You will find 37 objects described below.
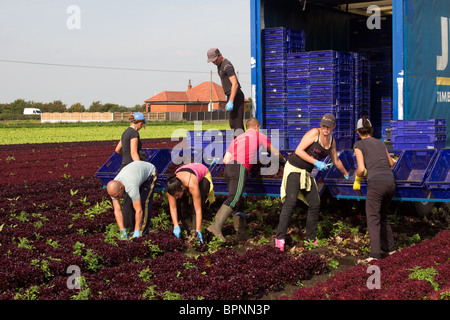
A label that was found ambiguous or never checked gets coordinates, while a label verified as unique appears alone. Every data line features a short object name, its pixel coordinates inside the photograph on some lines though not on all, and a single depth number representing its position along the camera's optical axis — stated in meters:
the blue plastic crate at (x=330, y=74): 11.02
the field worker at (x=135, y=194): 8.34
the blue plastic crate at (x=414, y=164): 8.64
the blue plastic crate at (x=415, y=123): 9.34
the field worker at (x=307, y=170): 8.12
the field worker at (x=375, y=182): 7.62
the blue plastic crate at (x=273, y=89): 11.46
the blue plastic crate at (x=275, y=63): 11.38
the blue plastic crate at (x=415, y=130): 9.33
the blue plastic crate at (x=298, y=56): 11.27
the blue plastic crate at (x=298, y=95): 11.28
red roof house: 90.00
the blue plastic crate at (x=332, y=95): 11.02
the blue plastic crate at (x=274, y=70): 11.41
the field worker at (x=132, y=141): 9.47
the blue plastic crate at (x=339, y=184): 8.50
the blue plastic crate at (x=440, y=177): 7.92
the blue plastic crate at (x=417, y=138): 9.31
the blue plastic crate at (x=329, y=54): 10.99
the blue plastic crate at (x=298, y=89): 11.27
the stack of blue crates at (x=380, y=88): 12.38
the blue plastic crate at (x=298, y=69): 11.27
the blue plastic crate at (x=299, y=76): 11.29
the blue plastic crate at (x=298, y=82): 11.29
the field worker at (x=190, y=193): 8.25
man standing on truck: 9.86
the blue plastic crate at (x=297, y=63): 11.26
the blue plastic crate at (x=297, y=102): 11.30
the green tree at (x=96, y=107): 89.62
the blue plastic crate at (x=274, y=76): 11.42
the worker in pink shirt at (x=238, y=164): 8.70
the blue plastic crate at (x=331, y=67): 11.01
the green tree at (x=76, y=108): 90.31
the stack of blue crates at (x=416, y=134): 9.33
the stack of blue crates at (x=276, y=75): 11.38
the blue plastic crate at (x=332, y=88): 10.99
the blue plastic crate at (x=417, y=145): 9.36
